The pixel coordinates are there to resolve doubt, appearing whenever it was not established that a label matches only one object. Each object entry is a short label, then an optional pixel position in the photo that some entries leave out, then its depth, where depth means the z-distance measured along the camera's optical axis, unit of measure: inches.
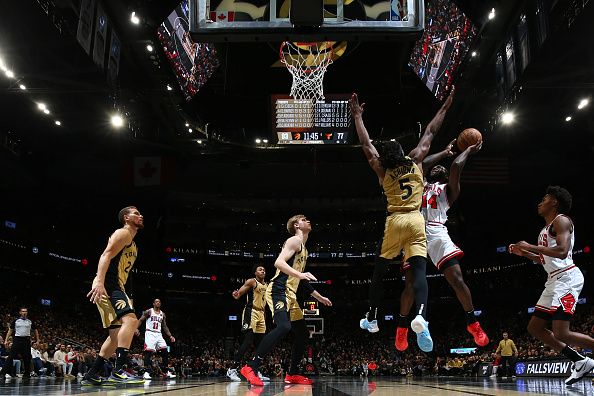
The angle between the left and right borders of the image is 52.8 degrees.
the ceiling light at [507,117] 629.0
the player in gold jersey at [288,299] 272.8
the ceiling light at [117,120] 652.2
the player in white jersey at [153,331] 518.3
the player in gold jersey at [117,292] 253.1
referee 496.1
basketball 238.5
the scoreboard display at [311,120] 553.9
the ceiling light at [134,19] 544.1
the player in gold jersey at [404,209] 208.5
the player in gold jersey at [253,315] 436.5
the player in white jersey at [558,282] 233.8
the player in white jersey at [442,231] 227.5
